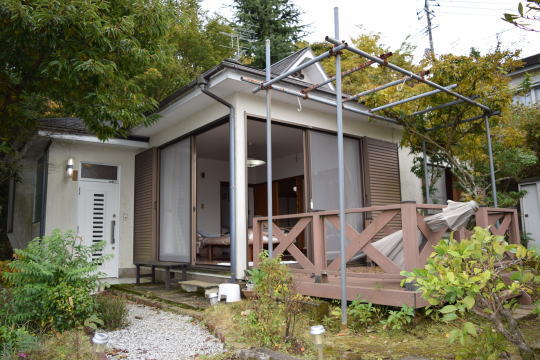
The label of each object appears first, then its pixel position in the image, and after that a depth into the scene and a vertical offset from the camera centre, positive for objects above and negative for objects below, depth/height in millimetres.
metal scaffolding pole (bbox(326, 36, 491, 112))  4075 +1759
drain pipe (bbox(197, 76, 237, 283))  5859 +848
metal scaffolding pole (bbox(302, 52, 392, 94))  4457 +1781
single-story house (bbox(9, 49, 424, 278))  6488 +1153
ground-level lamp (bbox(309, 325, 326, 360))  2559 -645
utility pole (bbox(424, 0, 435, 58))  20198 +10050
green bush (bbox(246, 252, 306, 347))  3422 -645
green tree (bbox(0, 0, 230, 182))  4520 +2175
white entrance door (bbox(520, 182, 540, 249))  9648 +322
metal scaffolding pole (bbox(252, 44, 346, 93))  4113 +1756
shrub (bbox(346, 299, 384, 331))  4023 -853
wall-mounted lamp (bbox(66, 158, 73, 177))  7956 +1296
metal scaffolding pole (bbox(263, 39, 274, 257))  4969 +936
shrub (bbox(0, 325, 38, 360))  3106 -836
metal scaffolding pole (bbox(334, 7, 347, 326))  3943 +409
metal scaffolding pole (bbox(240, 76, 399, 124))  5168 +1760
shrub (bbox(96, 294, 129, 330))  4535 -878
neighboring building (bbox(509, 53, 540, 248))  9641 +358
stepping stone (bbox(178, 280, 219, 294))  5879 -797
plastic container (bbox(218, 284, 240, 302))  5441 -802
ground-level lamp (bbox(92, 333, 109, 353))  2336 -604
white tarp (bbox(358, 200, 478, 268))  4188 +93
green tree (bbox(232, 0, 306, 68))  18641 +9520
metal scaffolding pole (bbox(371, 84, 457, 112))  5371 +1737
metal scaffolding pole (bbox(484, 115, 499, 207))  5898 +988
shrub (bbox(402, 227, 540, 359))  2252 -300
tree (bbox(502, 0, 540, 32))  2406 +1196
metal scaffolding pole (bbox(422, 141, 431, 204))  7088 +1046
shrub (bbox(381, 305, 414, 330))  3735 -819
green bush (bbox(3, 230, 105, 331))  3863 -535
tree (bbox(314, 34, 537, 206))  6273 +1794
